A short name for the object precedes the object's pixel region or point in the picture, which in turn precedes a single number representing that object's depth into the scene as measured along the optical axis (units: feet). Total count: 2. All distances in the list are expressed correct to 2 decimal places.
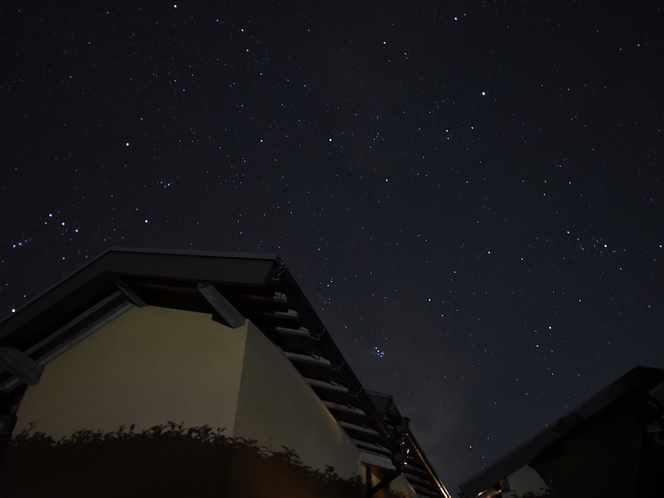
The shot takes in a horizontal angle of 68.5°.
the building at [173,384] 15.11
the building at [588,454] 26.76
